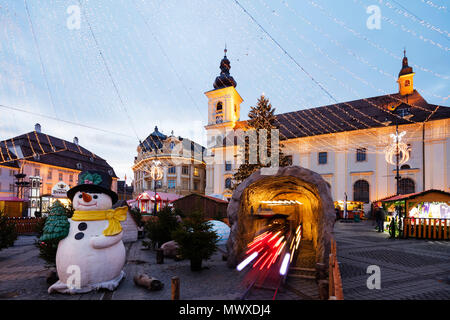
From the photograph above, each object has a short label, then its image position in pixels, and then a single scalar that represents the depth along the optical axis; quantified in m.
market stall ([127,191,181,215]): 29.28
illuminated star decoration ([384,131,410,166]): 17.72
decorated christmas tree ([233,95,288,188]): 22.42
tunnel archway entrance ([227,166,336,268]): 7.34
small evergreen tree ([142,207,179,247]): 11.48
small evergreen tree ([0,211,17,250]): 9.12
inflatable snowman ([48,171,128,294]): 5.65
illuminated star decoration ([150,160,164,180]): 20.34
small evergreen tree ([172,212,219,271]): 7.91
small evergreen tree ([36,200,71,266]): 5.62
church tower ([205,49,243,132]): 44.44
